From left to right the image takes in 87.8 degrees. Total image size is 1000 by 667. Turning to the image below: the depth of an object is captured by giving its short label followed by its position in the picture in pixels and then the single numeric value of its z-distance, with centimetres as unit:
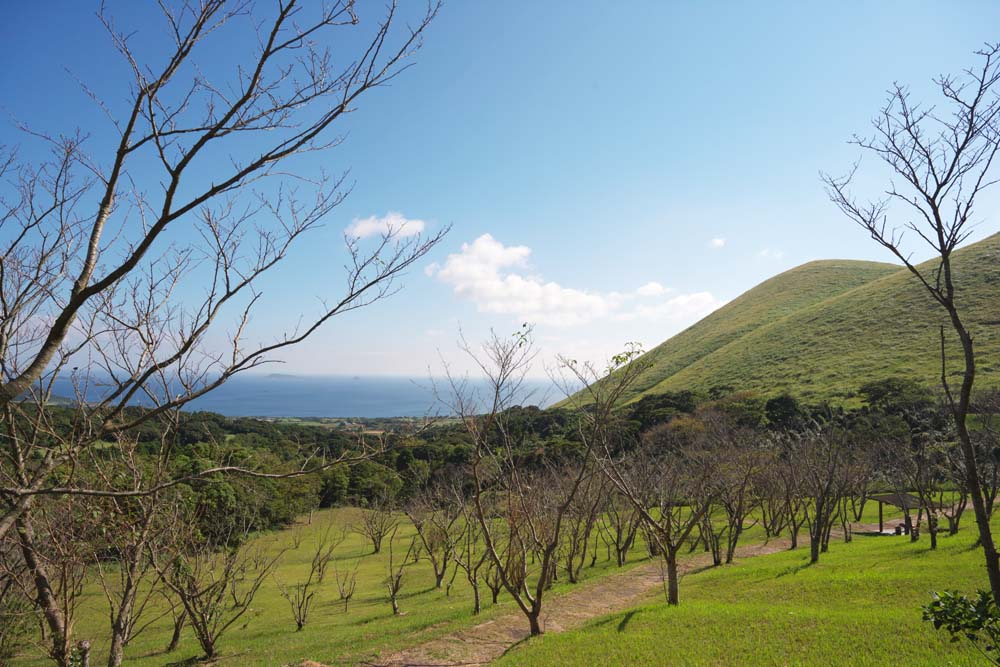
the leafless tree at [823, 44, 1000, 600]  440
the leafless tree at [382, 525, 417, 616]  1842
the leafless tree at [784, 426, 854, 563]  1834
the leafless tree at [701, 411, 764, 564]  2129
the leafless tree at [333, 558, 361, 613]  2112
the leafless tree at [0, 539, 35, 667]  1052
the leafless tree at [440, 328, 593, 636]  1053
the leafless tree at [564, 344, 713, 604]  1083
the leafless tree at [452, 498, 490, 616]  1620
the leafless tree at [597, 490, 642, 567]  2425
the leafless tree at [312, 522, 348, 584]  2320
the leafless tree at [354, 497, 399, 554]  3219
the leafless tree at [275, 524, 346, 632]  1728
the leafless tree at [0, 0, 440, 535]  312
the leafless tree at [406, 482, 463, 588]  2227
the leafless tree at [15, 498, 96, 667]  570
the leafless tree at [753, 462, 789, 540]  2544
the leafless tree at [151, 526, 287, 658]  1189
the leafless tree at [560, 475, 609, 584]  2069
